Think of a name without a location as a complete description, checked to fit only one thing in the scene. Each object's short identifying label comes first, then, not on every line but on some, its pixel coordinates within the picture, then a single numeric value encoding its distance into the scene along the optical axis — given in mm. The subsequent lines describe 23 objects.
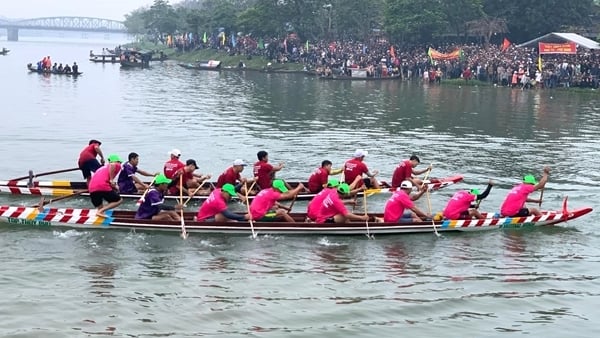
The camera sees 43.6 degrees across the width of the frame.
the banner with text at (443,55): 66969
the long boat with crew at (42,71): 71875
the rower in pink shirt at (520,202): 18969
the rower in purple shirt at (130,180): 20844
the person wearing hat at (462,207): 18656
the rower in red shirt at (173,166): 21062
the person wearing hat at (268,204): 18094
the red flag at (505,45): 64812
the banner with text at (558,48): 57594
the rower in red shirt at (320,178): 20941
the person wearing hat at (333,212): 17891
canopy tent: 56562
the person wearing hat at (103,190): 18500
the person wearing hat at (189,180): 20672
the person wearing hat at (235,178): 20455
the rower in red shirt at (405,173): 21984
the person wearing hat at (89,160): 22234
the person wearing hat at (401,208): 18062
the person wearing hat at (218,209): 17827
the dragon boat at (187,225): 17719
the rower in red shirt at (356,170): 21391
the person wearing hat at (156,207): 17786
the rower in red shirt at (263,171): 21203
